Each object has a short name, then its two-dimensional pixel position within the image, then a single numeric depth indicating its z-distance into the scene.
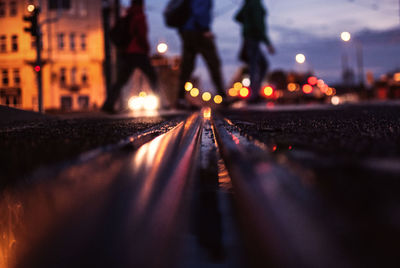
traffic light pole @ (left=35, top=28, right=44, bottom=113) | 16.91
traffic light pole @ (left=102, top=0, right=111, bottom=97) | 15.74
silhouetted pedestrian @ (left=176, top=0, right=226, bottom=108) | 10.48
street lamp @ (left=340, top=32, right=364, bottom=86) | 54.12
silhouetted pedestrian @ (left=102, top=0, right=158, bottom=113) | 10.10
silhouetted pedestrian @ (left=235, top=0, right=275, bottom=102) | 12.48
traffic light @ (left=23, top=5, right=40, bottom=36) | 16.44
